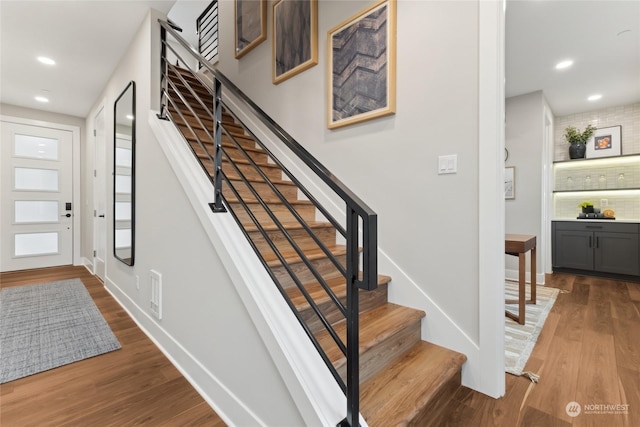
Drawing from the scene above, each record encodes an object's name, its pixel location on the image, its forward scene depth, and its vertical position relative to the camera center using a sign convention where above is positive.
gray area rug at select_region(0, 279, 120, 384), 1.88 -0.95
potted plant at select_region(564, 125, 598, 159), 4.46 +1.11
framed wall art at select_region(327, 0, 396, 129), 1.84 +1.00
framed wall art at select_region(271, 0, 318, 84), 2.34 +1.51
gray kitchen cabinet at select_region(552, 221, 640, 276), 3.89 -0.50
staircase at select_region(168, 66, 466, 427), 1.16 -0.59
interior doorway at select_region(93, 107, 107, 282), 3.69 +0.17
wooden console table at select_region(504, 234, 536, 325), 2.36 -0.34
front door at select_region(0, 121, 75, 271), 4.37 +0.24
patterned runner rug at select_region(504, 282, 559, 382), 1.78 -0.93
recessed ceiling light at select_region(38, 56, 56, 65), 3.10 +1.65
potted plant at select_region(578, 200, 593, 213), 4.46 +0.07
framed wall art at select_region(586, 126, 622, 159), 4.30 +1.04
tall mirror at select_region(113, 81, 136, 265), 2.64 +0.38
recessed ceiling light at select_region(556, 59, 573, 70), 3.22 +1.67
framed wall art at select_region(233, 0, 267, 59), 2.89 +1.98
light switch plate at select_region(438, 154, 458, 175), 1.60 +0.27
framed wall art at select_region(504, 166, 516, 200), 4.09 +0.42
